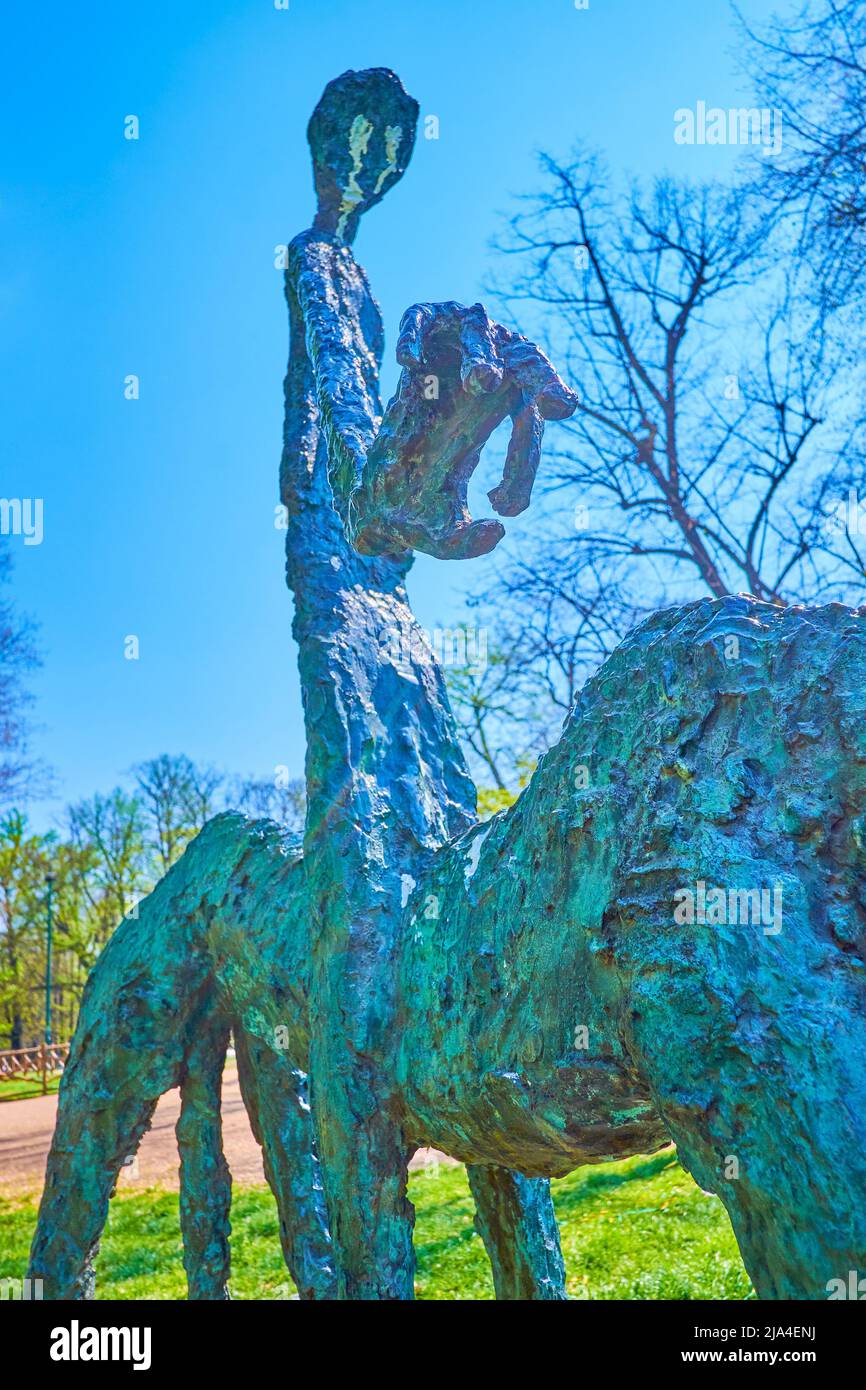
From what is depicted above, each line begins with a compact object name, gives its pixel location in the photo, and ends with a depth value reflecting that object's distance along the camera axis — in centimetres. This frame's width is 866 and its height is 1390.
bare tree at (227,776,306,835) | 2136
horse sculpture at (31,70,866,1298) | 178
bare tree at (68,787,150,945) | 2384
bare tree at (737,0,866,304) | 808
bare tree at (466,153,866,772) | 972
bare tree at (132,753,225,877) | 2509
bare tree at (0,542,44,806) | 1156
